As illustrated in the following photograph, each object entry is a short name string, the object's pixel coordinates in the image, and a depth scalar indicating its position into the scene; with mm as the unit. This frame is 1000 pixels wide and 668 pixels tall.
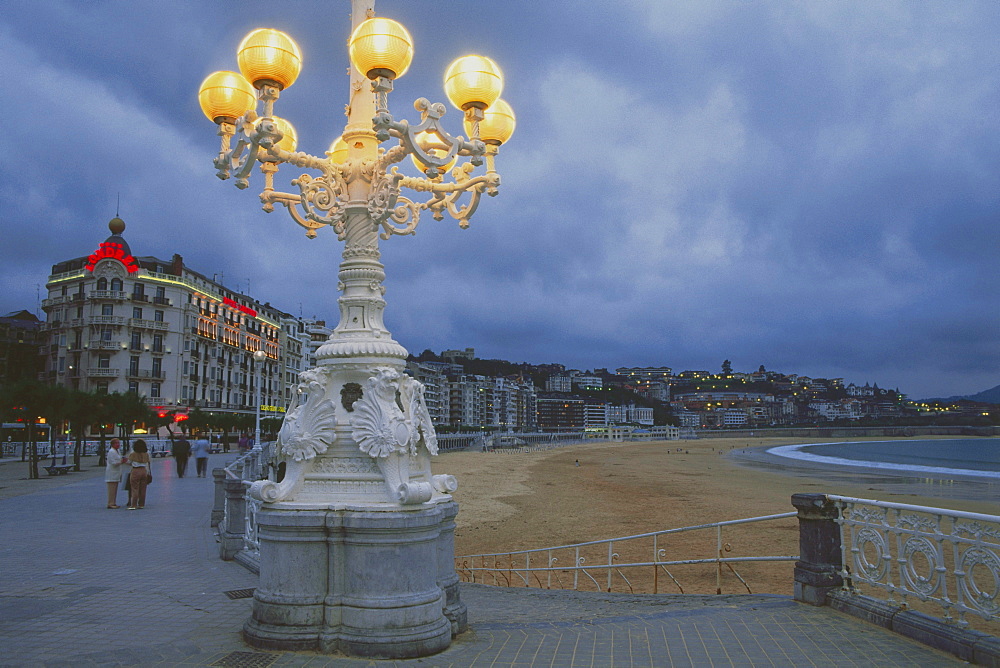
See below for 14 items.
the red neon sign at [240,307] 73212
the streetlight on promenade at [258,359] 23070
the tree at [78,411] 28828
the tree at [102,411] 32094
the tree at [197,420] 48969
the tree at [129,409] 34500
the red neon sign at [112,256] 60500
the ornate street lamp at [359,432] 4879
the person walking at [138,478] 14070
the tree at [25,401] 25141
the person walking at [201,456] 24078
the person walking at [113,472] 14320
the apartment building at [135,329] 59031
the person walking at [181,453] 23653
